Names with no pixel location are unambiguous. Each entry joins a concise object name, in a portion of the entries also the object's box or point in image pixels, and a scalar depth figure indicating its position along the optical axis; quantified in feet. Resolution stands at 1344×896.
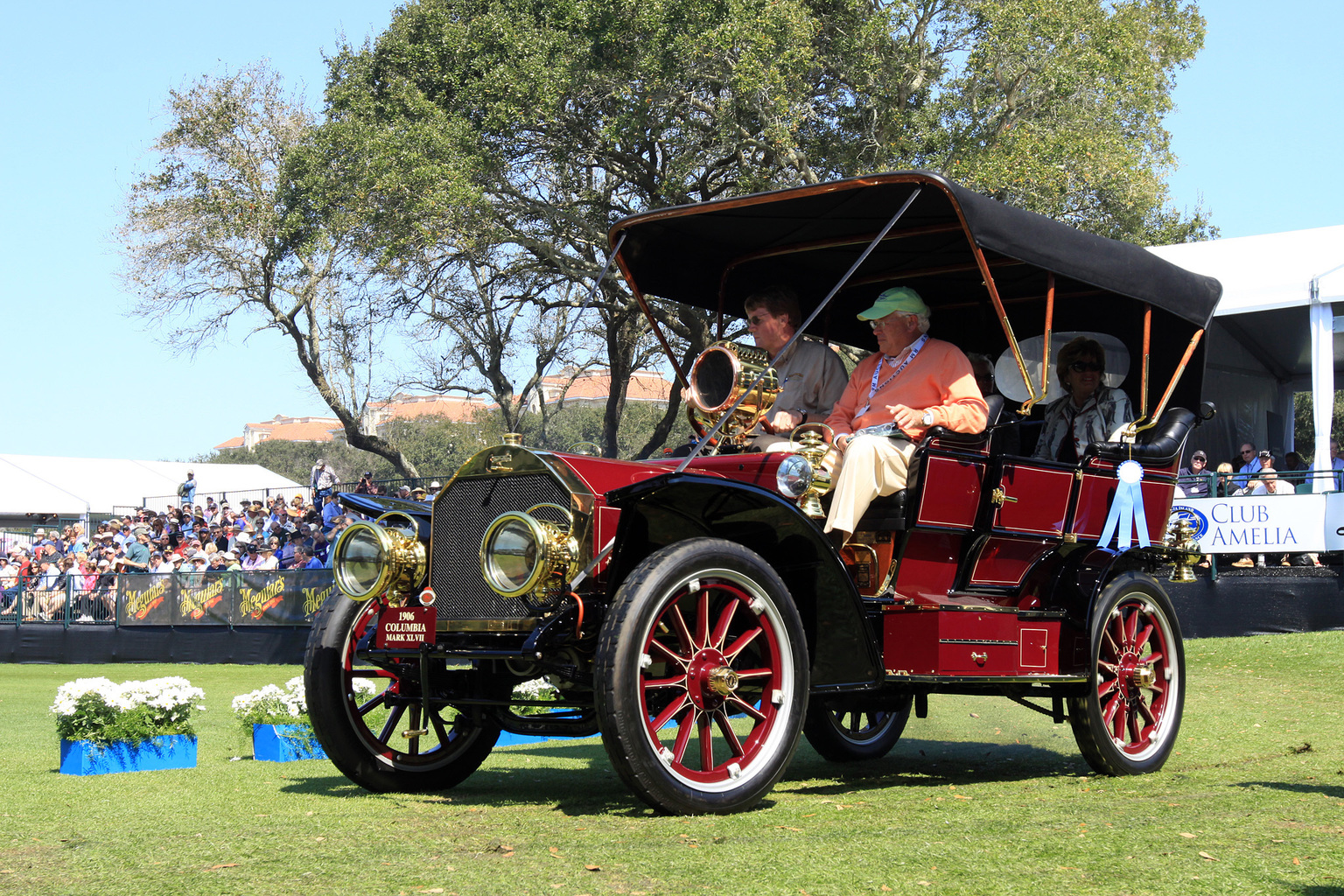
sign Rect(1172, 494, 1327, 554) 49.35
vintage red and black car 16.05
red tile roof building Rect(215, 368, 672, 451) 110.11
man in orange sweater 18.37
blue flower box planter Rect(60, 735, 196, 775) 22.27
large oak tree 68.18
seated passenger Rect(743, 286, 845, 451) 21.83
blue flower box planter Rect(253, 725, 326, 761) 23.86
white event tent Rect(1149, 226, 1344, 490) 59.11
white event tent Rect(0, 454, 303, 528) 129.59
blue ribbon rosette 21.75
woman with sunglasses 23.18
